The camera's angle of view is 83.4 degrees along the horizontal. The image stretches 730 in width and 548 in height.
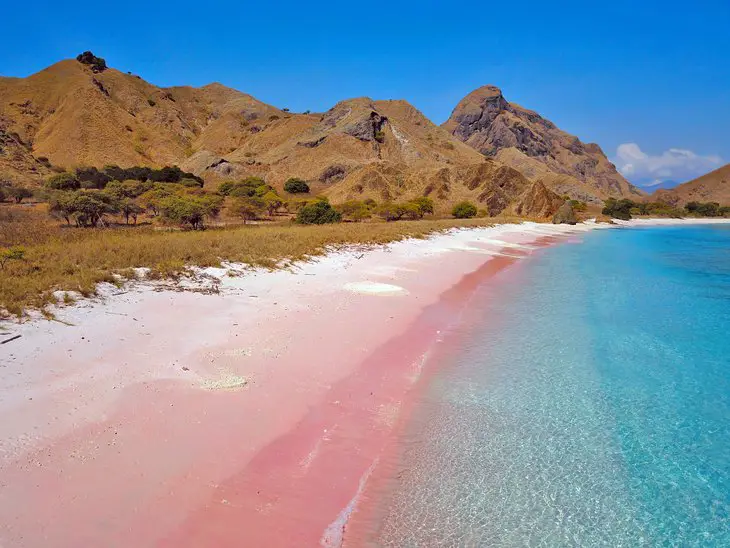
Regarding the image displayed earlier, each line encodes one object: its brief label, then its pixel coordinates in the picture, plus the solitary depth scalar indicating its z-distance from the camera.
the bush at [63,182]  47.00
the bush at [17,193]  41.46
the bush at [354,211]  48.06
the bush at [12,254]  10.46
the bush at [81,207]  26.34
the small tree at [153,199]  37.71
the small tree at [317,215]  39.97
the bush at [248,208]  41.78
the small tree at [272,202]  48.06
